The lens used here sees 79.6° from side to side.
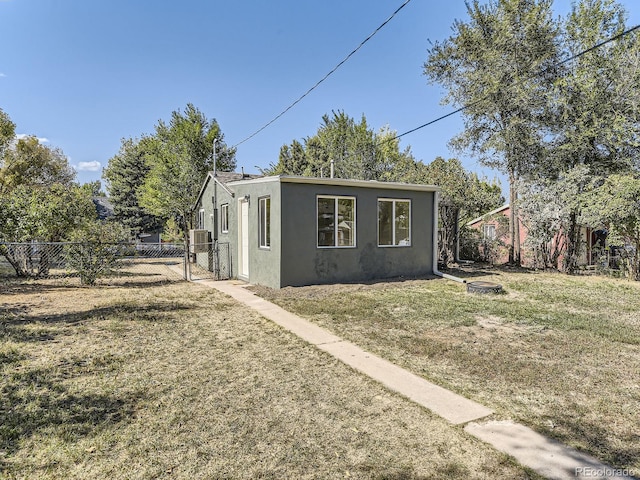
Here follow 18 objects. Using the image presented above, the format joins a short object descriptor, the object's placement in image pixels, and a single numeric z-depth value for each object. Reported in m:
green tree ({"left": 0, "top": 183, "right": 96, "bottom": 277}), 10.52
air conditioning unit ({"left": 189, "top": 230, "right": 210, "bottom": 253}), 12.65
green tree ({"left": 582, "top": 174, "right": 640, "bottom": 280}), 11.08
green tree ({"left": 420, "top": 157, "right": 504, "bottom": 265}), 14.42
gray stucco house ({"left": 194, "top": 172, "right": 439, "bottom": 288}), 9.39
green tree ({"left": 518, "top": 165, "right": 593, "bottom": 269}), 13.10
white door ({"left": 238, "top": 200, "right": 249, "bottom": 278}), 11.08
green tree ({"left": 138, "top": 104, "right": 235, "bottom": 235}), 21.00
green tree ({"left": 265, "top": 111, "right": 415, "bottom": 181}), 28.92
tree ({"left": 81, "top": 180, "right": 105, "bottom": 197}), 52.56
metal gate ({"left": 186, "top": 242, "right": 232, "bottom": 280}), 11.96
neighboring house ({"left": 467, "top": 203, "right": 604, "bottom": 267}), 15.68
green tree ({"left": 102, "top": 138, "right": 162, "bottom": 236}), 29.08
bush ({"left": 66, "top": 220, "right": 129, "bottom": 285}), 9.96
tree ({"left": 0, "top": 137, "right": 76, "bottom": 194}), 20.59
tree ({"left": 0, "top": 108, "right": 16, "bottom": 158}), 18.41
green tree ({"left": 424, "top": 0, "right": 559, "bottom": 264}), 14.17
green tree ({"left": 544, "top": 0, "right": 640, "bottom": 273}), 12.97
